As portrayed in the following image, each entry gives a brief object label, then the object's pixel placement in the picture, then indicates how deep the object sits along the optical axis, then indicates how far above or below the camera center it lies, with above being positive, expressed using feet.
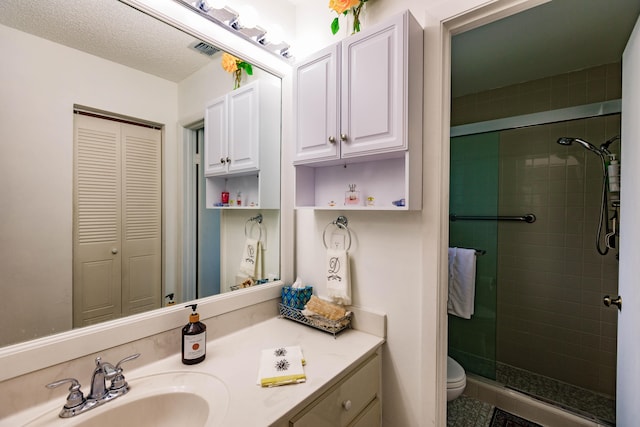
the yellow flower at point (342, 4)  4.08 +2.93
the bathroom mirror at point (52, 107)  2.62 +1.08
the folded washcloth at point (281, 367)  2.95 -1.69
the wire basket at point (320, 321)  4.13 -1.62
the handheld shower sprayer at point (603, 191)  5.93 +0.48
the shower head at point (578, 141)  6.01 +1.54
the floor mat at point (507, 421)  5.80 -4.20
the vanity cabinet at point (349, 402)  2.89 -2.14
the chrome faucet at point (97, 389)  2.52 -1.65
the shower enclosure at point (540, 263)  6.66 -1.21
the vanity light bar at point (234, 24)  3.70 +2.63
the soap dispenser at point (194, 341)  3.32 -1.50
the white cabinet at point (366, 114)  3.46 +1.29
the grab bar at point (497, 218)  7.45 -0.12
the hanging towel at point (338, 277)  4.38 -0.99
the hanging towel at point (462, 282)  6.73 -1.62
